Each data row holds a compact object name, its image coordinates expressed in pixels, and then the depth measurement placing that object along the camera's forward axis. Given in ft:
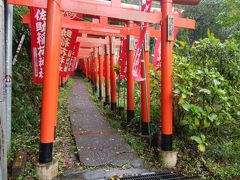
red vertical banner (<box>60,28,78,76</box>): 15.87
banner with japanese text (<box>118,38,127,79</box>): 18.34
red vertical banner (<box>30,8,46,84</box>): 12.05
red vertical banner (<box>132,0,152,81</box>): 13.03
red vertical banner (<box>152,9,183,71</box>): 17.73
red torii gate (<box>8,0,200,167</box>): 9.48
